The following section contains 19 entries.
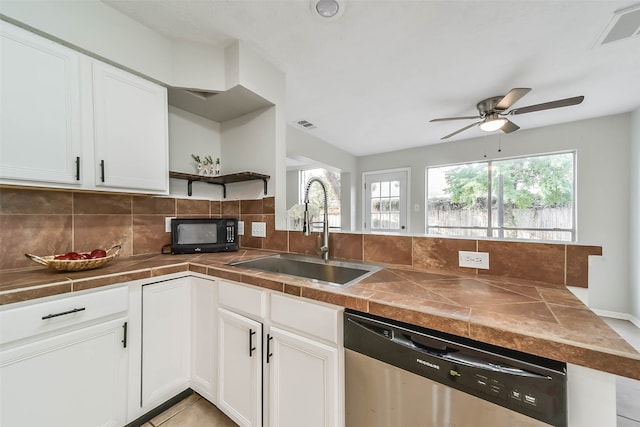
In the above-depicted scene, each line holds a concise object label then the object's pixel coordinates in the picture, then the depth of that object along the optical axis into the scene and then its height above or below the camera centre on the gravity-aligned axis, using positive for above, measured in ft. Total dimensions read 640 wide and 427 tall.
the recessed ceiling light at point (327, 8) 4.30 +3.93
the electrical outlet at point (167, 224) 6.07 -0.33
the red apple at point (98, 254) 4.22 -0.79
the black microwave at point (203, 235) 5.61 -0.61
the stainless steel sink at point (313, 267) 4.49 -1.20
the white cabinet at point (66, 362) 2.94 -2.18
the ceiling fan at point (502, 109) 6.35 +3.18
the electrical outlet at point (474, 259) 3.67 -0.80
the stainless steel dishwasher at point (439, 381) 1.89 -1.62
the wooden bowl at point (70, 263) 3.61 -0.85
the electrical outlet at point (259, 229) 6.40 -0.50
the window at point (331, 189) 16.44 +1.67
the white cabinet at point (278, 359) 2.92 -2.19
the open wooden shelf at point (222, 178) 5.90 +0.93
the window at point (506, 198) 10.62 +0.67
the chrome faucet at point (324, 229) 4.94 -0.39
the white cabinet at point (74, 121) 3.53 +1.66
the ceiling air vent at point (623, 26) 4.44 +3.88
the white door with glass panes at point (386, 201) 14.56 +0.63
